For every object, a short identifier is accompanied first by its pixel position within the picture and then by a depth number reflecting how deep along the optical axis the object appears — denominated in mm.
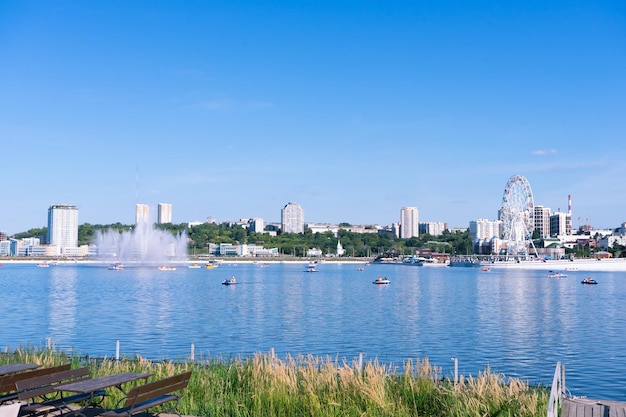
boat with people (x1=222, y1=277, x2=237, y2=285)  96656
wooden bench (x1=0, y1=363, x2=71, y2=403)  11727
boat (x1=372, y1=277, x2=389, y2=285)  100125
